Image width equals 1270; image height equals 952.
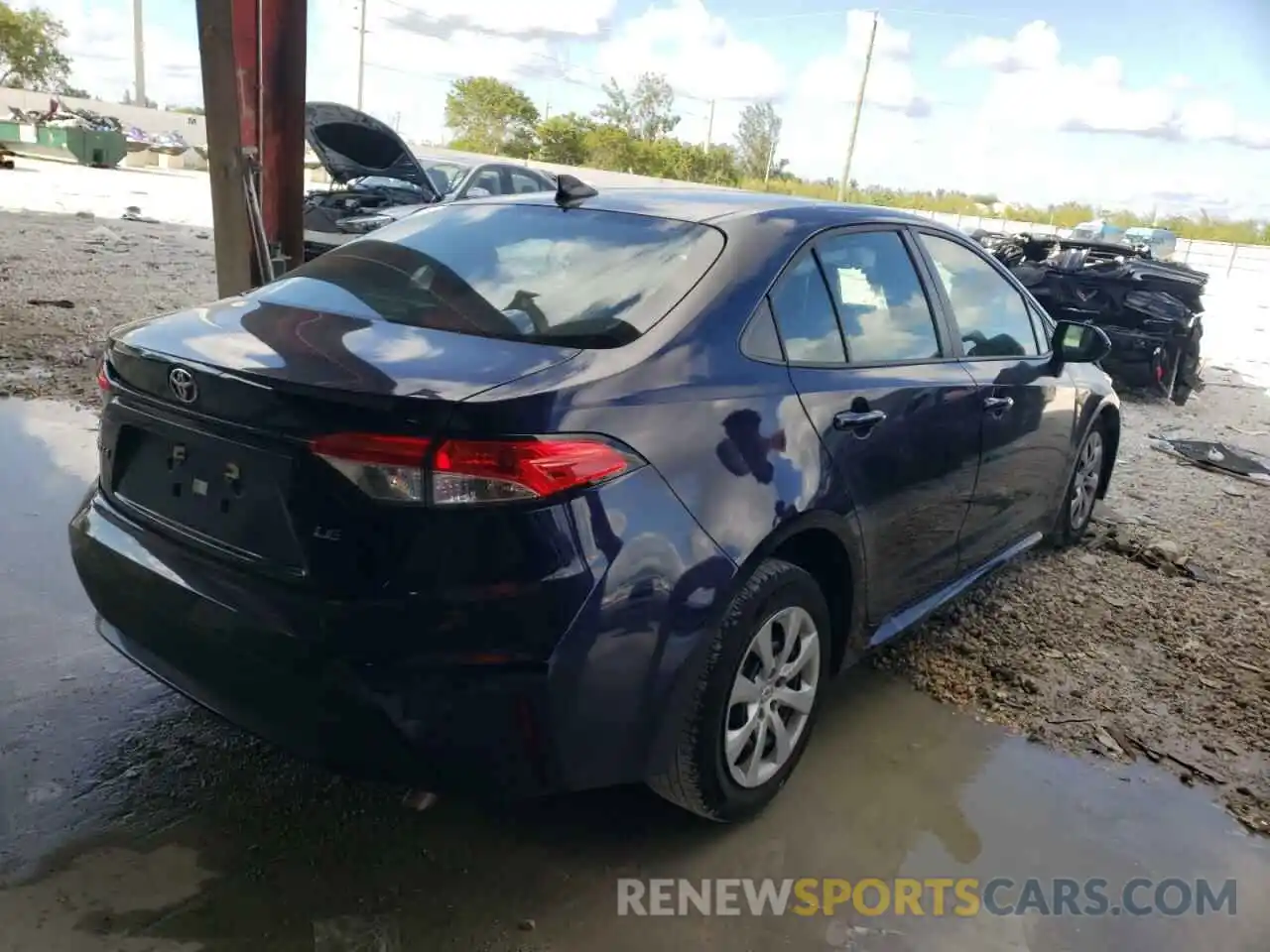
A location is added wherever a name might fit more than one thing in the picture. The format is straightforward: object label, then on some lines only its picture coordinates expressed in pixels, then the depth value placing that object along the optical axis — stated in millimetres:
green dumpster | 30609
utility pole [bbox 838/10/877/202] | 44338
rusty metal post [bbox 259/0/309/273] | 5668
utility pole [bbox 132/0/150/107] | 58812
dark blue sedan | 2014
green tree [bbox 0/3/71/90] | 58344
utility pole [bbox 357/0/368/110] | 58125
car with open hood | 11766
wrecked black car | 9395
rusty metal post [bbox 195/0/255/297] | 4922
